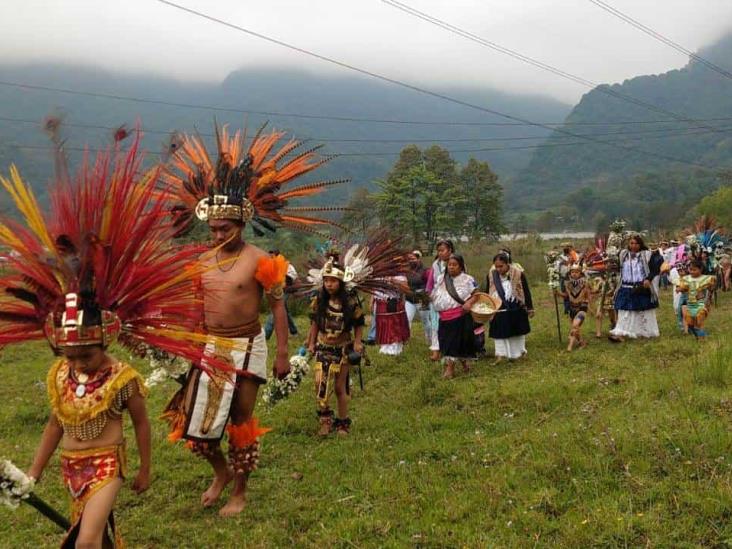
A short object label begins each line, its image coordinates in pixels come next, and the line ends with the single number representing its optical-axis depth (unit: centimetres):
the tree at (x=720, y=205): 4497
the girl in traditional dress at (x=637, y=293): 982
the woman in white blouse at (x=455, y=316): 863
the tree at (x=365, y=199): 3996
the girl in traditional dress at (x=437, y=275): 933
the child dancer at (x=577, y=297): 966
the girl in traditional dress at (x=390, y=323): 1016
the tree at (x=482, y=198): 5019
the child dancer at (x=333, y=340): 620
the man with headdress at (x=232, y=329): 439
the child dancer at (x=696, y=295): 967
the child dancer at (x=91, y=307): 302
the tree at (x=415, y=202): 4069
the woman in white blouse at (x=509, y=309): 926
